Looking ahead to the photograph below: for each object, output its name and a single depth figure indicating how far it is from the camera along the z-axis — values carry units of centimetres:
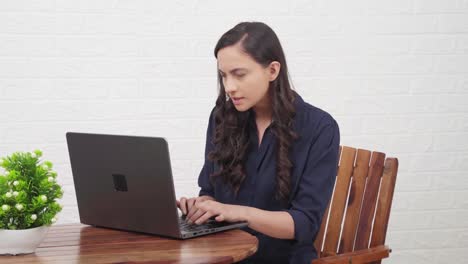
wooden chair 268
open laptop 219
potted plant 213
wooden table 209
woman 250
